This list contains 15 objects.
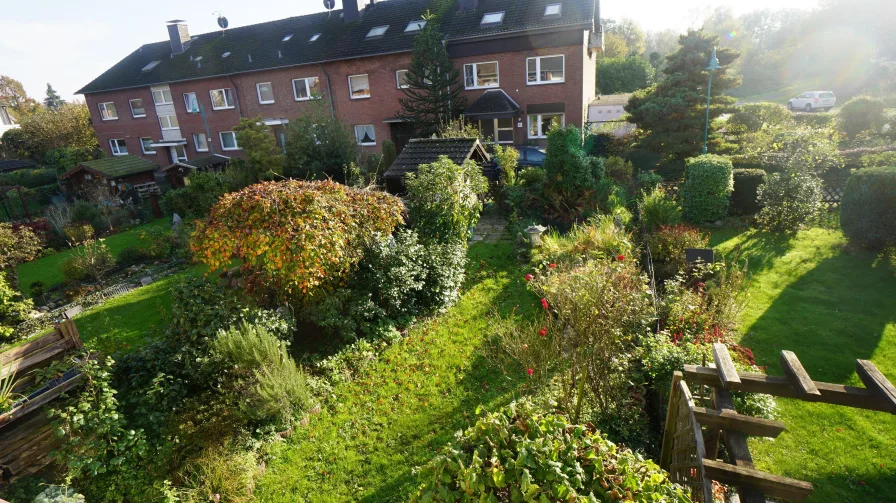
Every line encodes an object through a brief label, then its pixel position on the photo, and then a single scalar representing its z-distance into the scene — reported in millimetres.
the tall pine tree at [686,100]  18078
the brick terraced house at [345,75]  21938
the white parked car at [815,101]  32406
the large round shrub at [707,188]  11422
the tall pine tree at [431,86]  21797
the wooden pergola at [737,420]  2658
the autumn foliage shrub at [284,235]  6398
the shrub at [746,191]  11773
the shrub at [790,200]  10484
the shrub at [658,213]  10375
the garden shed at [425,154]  11594
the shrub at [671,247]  8438
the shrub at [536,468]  2291
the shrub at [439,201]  9148
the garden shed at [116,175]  21797
